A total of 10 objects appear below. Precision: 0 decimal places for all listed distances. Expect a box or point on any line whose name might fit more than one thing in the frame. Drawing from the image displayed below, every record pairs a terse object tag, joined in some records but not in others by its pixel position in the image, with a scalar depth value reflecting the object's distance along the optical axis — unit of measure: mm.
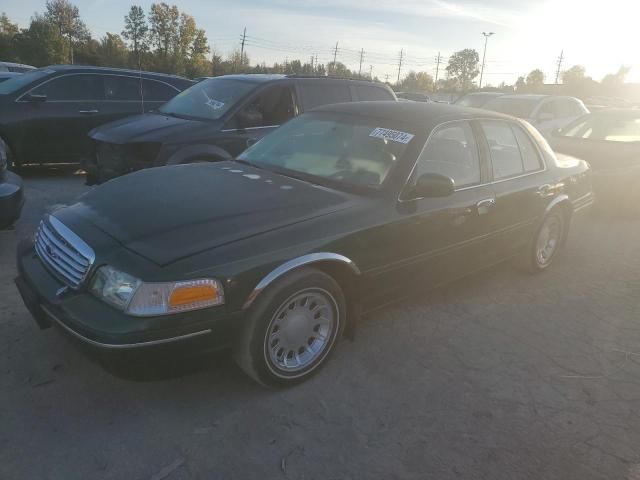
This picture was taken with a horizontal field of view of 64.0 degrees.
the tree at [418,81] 90112
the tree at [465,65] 111000
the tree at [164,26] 68938
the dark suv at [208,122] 5805
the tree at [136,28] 68125
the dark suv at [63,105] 7305
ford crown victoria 2508
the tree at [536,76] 85412
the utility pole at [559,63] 85925
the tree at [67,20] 62562
